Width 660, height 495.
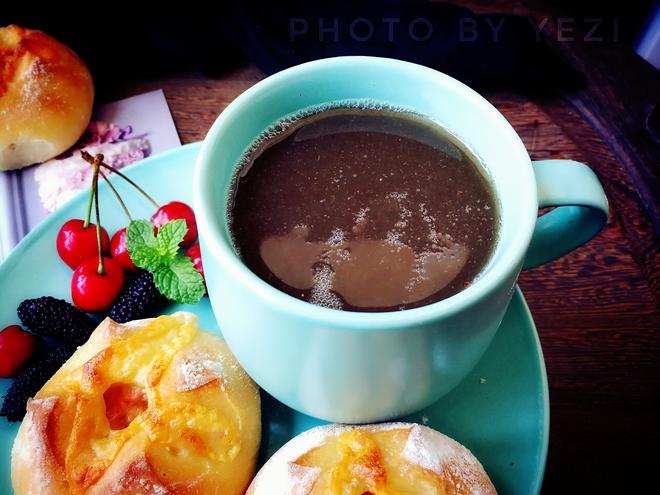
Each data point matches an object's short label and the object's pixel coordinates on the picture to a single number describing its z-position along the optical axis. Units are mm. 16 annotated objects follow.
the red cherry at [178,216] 229
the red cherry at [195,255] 230
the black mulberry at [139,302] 212
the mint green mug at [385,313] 144
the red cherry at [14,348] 196
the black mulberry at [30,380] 191
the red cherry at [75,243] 219
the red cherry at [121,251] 228
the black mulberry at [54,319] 204
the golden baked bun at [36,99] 268
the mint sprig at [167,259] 209
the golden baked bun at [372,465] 166
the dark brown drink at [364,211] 163
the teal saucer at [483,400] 192
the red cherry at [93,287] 213
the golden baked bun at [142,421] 169
